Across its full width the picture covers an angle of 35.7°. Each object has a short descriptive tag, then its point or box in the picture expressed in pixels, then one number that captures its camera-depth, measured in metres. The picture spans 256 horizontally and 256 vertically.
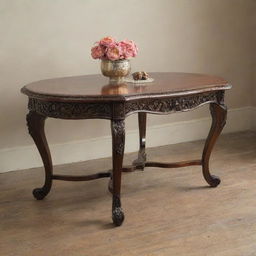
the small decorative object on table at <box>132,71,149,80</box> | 2.35
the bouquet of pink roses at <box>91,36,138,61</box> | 2.18
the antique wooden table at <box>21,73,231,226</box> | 1.99
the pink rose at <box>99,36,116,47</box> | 2.18
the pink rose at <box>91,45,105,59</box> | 2.20
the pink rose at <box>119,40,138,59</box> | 2.20
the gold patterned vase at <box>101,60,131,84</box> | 2.22
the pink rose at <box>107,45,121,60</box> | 2.17
